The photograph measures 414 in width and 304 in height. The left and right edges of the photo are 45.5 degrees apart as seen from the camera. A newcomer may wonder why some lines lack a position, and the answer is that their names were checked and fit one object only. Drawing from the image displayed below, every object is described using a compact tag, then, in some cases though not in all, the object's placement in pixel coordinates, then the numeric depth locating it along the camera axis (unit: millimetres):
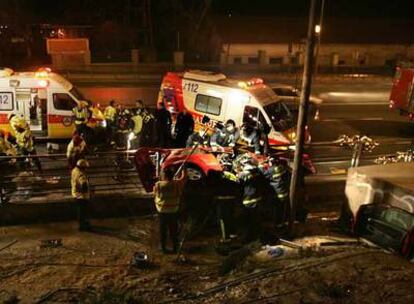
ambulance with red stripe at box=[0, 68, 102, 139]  15086
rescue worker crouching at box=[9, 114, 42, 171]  12250
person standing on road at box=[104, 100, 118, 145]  15391
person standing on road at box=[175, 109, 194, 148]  13953
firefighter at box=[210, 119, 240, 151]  11930
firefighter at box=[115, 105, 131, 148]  15172
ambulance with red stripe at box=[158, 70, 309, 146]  13984
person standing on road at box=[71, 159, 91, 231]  9719
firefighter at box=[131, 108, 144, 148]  13672
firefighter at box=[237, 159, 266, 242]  9312
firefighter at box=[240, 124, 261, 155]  11453
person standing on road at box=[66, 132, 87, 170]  11078
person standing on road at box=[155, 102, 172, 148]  14133
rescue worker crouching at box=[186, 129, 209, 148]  11992
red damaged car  10492
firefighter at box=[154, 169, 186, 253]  8938
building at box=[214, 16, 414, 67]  40000
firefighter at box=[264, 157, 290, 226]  9453
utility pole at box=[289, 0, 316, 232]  7855
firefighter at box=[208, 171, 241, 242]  9711
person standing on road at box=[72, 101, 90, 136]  14758
